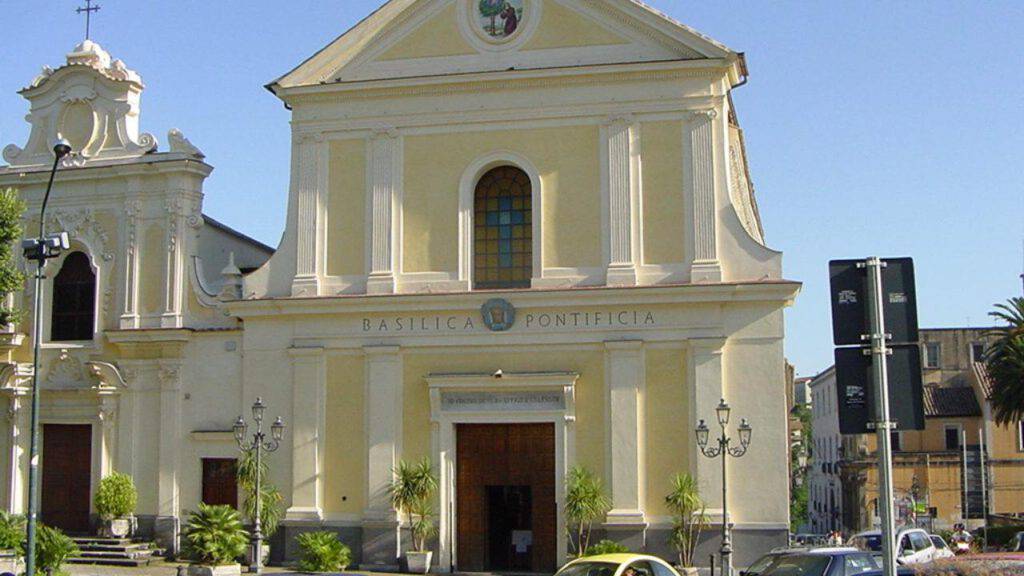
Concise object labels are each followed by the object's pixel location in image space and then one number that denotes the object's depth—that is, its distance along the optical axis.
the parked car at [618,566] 18.61
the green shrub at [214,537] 26.62
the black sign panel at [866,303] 9.55
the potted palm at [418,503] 28.95
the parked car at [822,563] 19.41
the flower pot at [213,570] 26.14
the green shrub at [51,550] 24.05
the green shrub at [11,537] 26.12
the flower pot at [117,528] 31.20
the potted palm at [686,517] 27.84
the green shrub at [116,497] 31.12
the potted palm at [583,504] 28.06
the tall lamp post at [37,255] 22.17
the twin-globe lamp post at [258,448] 27.39
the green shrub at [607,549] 25.58
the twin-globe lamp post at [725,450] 25.75
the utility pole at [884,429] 9.33
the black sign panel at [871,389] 9.37
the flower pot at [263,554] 29.45
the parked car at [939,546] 26.21
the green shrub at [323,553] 26.38
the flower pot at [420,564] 28.86
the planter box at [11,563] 25.64
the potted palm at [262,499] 29.61
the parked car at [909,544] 25.22
